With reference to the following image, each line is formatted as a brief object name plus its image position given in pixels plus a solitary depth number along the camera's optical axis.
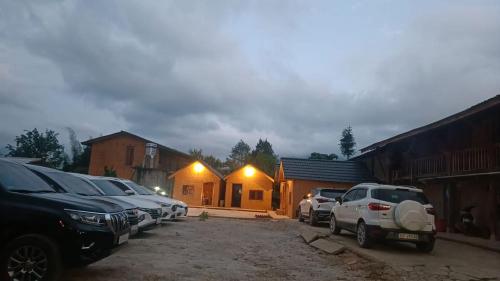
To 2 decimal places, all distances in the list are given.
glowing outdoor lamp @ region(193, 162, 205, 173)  38.03
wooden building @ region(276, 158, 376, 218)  27.44
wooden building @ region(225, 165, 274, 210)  36.69
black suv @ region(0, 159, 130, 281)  5.65
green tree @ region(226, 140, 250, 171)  86.31
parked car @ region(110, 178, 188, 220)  15.15
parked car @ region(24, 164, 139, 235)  7.43
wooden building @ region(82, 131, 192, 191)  42.62
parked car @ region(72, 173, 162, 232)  12.57
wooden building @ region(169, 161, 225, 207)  37.62
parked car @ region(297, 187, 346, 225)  19.13
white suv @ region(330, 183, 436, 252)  10.94
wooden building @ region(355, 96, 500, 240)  15.13
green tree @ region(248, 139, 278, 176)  68.75
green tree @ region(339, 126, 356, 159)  93.94
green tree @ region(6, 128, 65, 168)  57.38
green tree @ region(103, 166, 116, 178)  37.41
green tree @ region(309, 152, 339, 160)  80.12
